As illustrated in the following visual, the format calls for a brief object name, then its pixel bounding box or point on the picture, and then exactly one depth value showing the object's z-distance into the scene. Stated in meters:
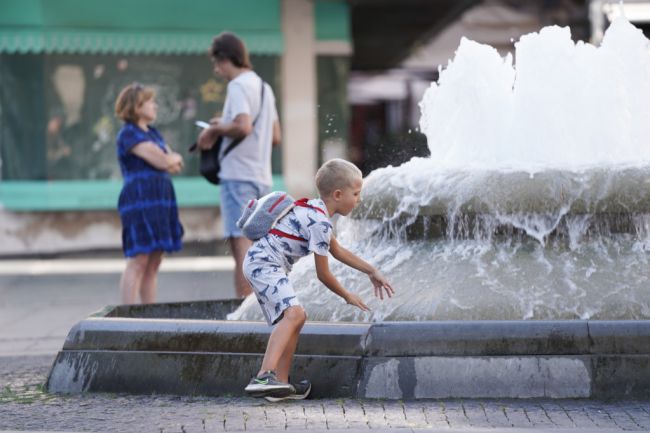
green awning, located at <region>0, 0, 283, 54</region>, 29.88
